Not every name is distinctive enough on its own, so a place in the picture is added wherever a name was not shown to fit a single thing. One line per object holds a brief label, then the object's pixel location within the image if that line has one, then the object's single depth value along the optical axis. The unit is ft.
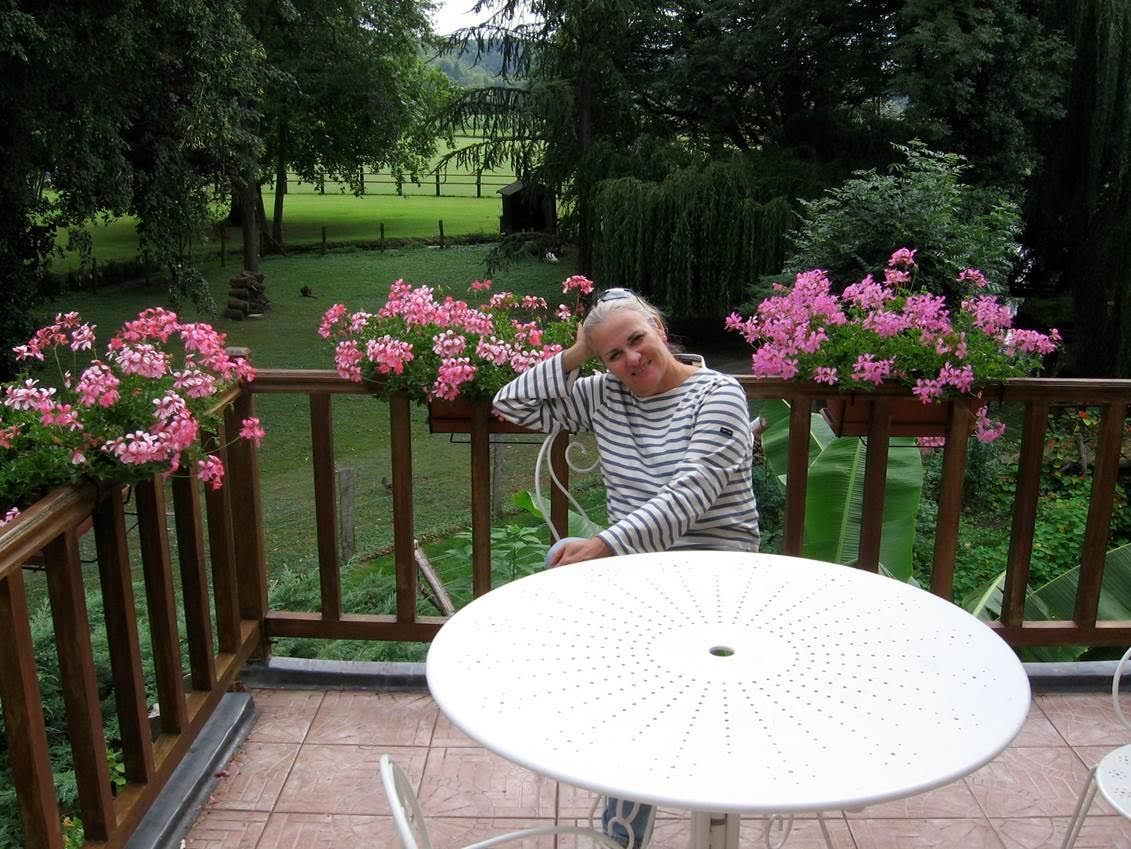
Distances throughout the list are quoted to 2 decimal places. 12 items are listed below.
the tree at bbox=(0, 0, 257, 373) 29.55
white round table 4.03
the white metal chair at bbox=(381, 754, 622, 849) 3.58
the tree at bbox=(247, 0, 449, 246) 57.21
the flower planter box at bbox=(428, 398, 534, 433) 8.21
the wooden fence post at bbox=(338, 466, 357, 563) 22.93
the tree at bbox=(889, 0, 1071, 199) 36.94
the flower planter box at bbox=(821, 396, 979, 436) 8.35
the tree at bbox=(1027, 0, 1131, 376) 35.55
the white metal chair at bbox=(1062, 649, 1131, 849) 5.15
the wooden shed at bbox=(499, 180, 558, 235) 82.28
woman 6.36
